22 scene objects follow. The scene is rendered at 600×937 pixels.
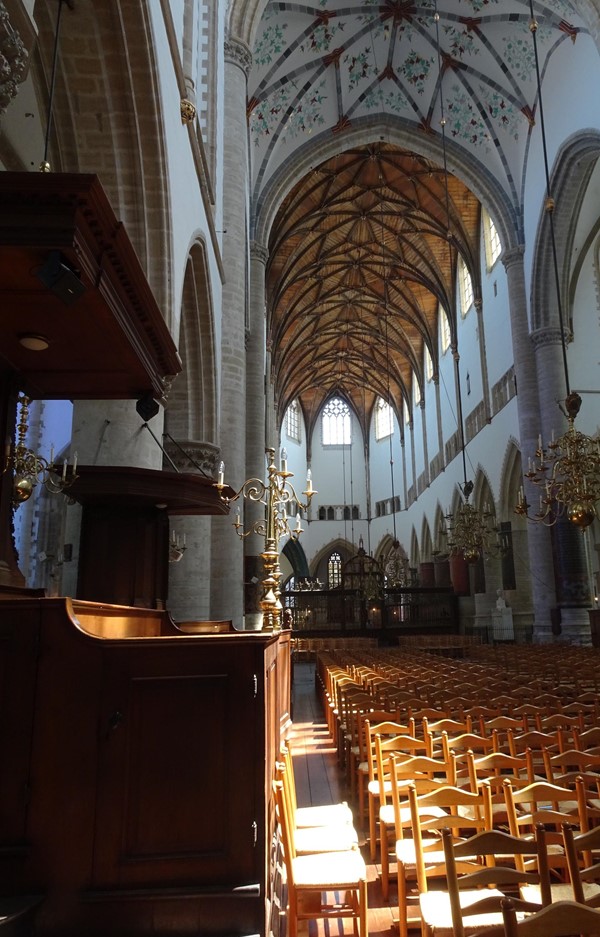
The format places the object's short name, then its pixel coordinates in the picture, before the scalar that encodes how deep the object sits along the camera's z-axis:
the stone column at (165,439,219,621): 9.58
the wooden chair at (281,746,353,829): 3.41
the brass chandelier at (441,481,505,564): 17.19
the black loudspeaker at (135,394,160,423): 5.14
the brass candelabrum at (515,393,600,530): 10.59
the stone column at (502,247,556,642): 17.06
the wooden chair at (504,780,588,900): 2.76
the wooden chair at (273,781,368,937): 2.68
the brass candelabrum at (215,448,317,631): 6.48
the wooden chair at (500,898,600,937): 1.57
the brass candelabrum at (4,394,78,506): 4.89
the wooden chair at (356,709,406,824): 4.60
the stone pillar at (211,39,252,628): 11.46
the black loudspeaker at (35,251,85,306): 3.12
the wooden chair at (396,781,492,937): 2.58
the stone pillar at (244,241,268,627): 17.16
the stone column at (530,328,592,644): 15.66
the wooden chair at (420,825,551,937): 1.89
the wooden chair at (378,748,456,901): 3.12
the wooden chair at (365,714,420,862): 3.79
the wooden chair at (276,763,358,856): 2.94
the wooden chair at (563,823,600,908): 1.94
